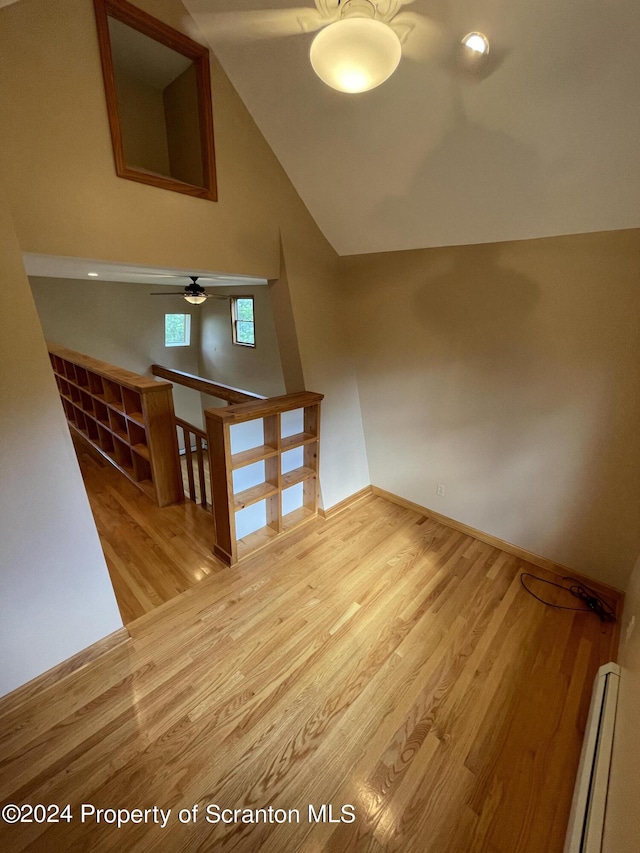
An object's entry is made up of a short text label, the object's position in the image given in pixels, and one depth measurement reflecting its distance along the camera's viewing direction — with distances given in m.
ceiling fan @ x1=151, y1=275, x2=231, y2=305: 3.65
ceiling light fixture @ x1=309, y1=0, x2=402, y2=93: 0.91
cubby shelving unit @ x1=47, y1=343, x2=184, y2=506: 2.88
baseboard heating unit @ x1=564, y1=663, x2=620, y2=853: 1.05
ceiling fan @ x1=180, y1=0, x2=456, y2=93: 0.93
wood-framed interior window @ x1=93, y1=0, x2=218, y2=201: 1.41
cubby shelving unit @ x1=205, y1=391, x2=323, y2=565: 2.15
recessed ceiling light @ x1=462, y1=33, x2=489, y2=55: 1.15
